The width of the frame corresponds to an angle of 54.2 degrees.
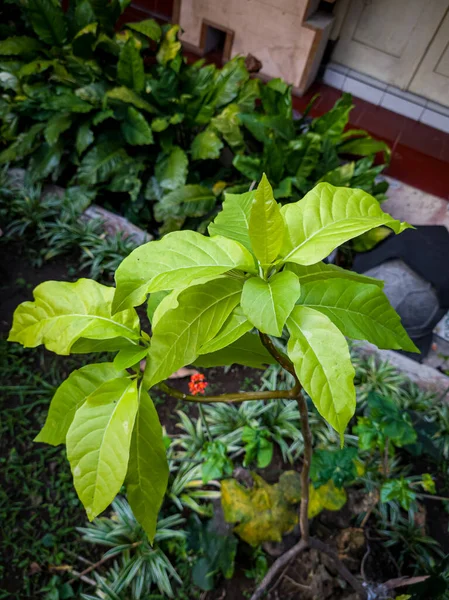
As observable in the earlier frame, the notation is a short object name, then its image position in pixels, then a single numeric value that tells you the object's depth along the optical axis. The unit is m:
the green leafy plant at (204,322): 0.76
